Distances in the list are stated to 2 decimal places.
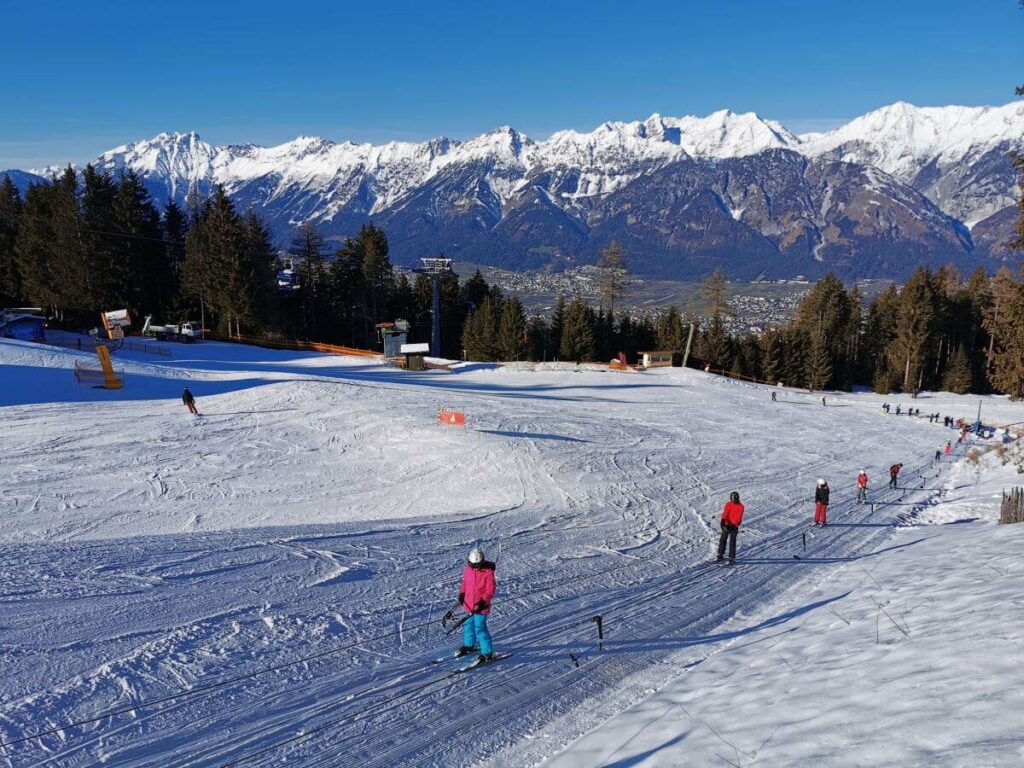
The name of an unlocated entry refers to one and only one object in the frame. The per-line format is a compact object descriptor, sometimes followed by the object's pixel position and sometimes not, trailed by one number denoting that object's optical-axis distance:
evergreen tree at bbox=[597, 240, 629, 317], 72.75
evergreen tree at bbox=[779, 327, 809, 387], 72.00
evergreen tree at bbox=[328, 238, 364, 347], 75.50
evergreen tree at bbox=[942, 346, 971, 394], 72.88
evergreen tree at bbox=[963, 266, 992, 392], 76.94
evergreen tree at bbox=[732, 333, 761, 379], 70.62
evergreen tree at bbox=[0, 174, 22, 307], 62.72
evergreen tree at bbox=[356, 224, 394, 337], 72.64
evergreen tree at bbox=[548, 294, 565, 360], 74.62
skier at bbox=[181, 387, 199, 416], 27.17
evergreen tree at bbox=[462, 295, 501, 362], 68.00
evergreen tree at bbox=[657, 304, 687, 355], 72.62
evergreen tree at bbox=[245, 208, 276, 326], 61.22
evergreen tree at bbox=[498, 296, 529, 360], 66.31
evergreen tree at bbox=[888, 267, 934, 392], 72.31
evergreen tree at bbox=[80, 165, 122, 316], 56.41
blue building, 43.06
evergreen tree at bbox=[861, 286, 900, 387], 81.50
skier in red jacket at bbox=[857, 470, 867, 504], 21.72
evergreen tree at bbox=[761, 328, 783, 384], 70.81
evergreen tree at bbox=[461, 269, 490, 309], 83.81
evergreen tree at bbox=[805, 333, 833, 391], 72.12
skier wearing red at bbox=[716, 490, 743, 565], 13.91
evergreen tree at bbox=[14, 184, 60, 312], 58.97
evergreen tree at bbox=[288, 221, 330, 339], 71.50
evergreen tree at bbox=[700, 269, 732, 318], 71.00
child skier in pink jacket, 8.71
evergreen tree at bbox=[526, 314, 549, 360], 74.25
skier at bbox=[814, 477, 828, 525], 17.98
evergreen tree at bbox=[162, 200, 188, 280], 70.94
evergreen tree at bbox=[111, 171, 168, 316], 61.01
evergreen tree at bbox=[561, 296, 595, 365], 67.56
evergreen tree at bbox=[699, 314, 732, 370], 70.06
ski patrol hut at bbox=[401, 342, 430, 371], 51.34
